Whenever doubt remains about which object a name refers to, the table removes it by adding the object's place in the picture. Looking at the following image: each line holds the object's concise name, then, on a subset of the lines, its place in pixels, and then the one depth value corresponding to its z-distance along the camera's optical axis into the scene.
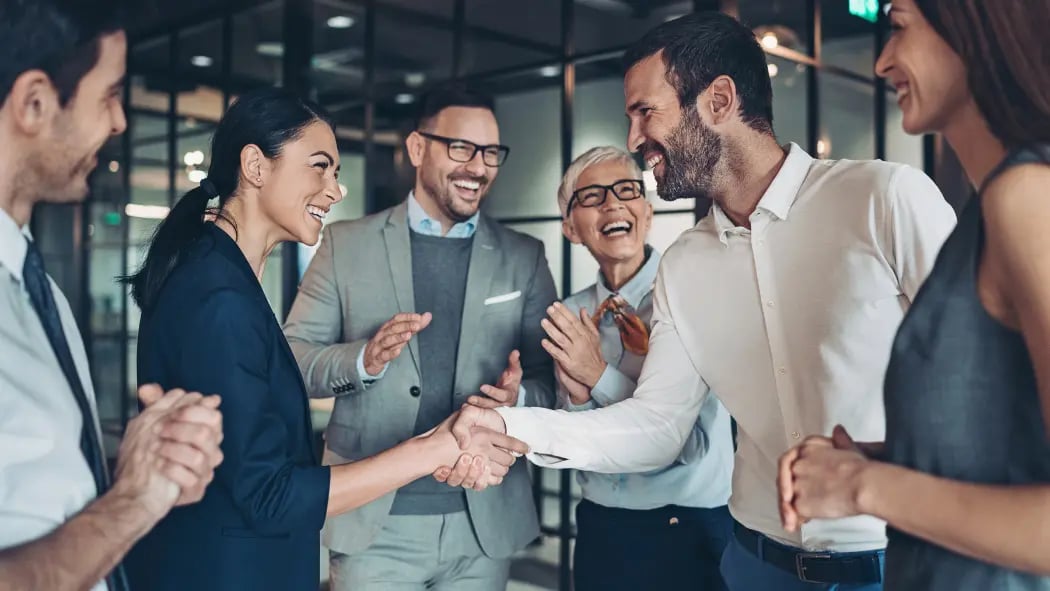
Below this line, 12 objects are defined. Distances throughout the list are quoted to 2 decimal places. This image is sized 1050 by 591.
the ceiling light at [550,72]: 3.80
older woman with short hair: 2.18
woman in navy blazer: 1.39
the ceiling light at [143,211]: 5.79
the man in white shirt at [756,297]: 1.55
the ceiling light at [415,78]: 6.80
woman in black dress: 0.84
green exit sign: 3.98
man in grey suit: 2.25
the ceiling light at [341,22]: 5.53
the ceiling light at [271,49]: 6.55
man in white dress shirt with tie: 0.92
